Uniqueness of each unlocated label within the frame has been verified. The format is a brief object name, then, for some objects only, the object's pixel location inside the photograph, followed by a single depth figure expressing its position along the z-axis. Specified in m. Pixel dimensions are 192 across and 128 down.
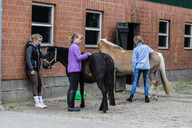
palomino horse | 17.26
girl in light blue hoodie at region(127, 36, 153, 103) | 15.99
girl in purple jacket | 13.22
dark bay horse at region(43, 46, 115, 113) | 13.12
